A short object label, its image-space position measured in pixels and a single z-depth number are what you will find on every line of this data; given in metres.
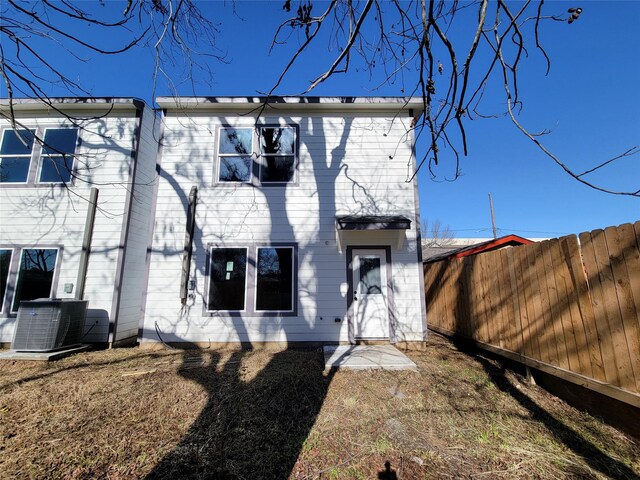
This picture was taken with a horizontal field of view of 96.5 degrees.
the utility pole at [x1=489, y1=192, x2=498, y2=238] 24.38
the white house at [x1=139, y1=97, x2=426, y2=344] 6.22
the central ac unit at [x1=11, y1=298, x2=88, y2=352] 5.36
